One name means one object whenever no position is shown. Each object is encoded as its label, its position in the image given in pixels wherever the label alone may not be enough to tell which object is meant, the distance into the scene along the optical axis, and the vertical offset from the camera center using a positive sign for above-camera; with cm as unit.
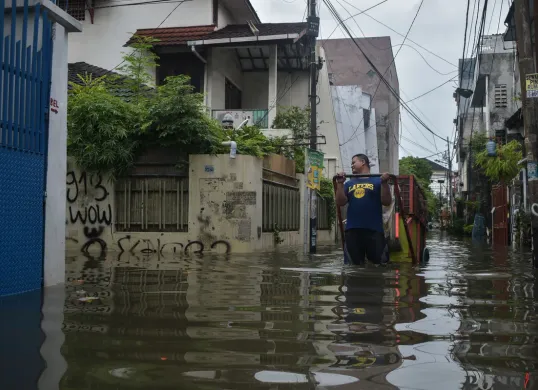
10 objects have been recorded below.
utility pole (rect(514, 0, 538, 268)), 1005 +204
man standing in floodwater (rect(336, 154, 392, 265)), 916 +24
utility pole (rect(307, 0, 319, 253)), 1780 +480
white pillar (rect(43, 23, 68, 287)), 698 +68
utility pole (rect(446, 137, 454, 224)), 5003 +459
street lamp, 2448 +544
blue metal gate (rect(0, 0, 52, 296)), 613 +94
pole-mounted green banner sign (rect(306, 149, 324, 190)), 1511 +152
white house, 2336 +714
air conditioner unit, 2356 +437
